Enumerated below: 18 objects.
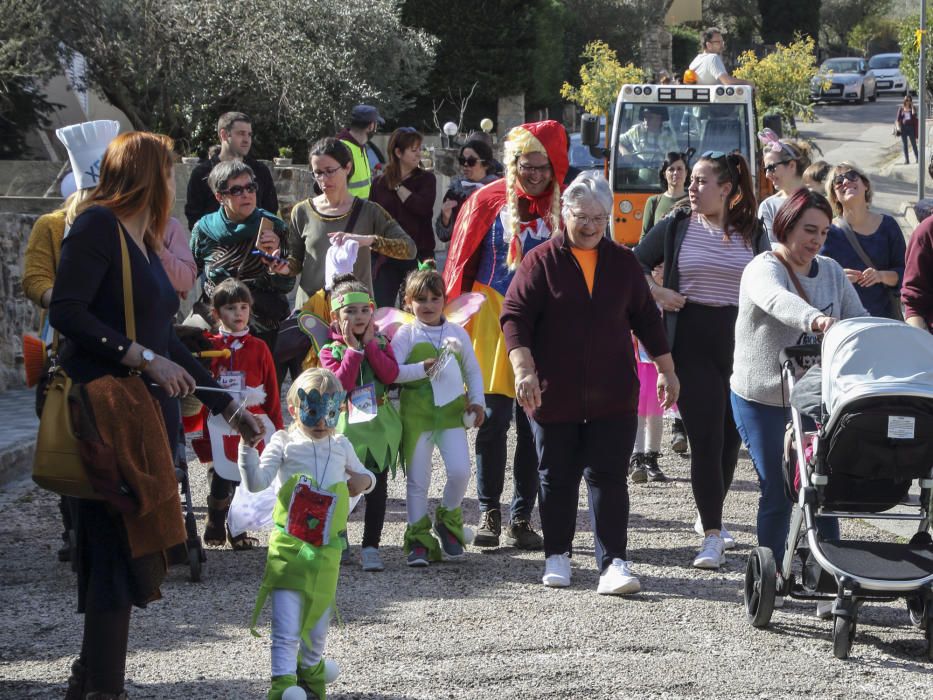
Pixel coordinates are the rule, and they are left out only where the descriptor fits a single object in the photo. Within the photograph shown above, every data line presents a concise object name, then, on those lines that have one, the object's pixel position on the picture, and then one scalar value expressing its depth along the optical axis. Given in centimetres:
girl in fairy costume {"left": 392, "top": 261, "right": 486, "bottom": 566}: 1303
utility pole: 4303
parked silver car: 10085
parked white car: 10706
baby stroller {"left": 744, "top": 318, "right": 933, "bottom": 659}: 990
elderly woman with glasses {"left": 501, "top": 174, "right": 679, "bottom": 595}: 1189
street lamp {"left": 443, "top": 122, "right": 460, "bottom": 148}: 4116
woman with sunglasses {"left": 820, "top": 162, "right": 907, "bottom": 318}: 1533
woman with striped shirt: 1290
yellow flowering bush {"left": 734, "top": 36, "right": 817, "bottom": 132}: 6160
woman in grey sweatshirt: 1126
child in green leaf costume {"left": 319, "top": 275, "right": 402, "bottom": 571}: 1253
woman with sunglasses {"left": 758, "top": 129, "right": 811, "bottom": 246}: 1848
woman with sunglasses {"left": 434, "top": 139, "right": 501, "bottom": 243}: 1852
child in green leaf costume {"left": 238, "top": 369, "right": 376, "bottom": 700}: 887
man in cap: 1909
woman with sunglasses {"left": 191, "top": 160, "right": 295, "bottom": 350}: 1425
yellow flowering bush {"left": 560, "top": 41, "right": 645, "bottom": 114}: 6601
